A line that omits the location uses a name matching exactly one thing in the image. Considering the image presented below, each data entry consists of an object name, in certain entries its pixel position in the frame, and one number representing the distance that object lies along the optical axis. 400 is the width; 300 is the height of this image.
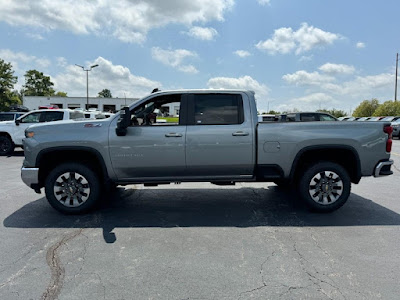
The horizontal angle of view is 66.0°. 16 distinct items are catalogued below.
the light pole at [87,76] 40.03
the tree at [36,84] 93.44
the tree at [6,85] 54.53
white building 64.12
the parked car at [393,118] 23.23
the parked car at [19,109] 36.56
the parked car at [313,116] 12.88
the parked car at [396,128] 21.31
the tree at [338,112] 63.55
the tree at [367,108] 58.78
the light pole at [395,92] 50.44
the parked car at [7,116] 16.16
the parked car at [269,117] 10.74
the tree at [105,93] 158.57
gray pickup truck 4.83
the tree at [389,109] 45.41
